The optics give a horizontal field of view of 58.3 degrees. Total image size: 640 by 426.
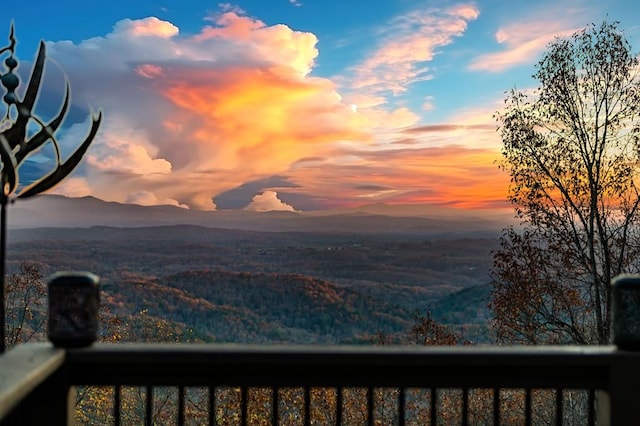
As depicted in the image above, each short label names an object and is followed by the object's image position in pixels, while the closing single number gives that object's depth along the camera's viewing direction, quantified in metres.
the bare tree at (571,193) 9.59
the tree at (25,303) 14.42
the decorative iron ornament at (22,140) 2.62
